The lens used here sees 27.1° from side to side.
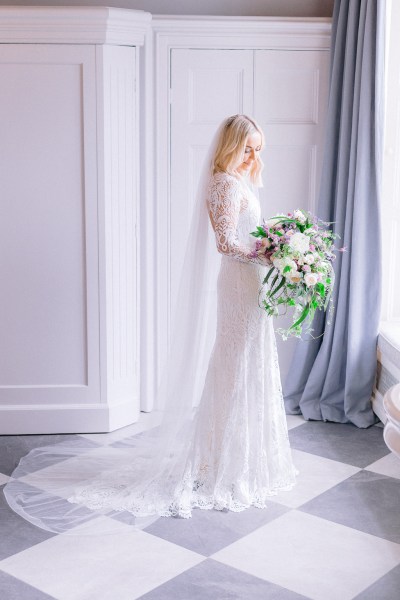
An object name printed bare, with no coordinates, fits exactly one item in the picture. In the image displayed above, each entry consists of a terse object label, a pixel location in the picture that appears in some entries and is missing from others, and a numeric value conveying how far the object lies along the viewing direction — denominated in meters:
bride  3.44
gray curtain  4.21
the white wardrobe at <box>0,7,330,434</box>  4.10
